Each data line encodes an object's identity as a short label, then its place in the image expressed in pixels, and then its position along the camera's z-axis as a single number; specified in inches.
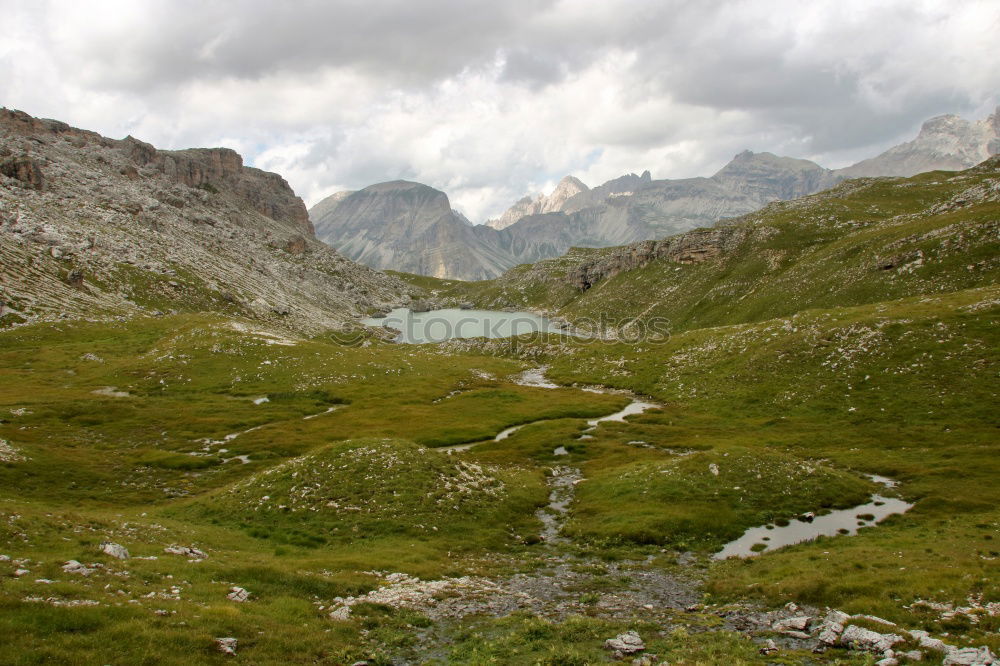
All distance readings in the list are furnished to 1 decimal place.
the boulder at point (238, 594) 788.0
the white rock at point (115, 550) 869.2
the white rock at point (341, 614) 786.2
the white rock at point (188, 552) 980.3
